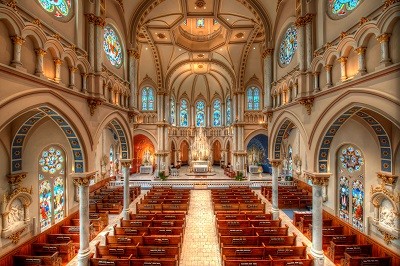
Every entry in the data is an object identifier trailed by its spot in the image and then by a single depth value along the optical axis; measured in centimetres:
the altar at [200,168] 3044
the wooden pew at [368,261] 905
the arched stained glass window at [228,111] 3579
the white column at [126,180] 1577
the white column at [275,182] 1602
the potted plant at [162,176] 2725
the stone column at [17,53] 682
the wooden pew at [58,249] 1051
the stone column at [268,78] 1652
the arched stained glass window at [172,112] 3721
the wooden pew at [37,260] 922
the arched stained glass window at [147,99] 3203
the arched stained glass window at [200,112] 4066
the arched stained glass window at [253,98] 3156
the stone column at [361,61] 783
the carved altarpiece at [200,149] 3197
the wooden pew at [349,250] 1024
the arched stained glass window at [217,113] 4019
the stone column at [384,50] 689
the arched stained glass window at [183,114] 3988
